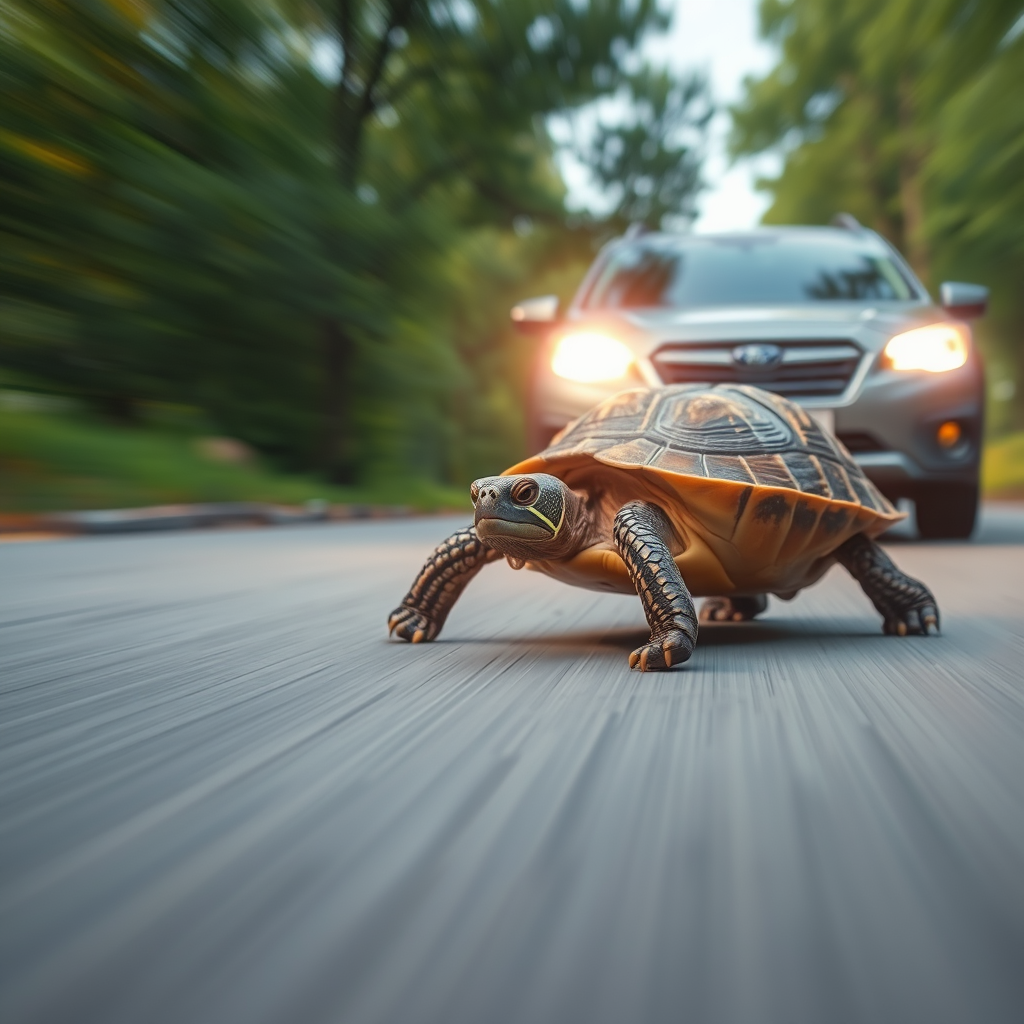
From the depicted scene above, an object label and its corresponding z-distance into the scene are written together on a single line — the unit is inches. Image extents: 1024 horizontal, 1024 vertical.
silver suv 276.4
